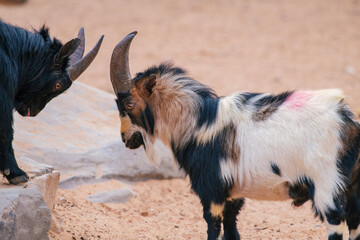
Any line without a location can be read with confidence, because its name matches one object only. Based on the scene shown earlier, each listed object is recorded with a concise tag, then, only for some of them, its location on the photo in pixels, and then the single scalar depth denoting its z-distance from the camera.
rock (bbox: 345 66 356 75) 26.31
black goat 10.02
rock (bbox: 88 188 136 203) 13.69
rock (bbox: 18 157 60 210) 10.73
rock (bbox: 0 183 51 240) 8.95
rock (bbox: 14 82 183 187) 13.84
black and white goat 9.53
